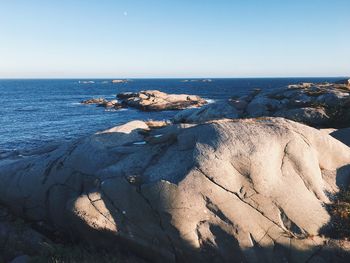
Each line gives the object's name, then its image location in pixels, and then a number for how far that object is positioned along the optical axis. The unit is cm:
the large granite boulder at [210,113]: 2689
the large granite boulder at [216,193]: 1208
